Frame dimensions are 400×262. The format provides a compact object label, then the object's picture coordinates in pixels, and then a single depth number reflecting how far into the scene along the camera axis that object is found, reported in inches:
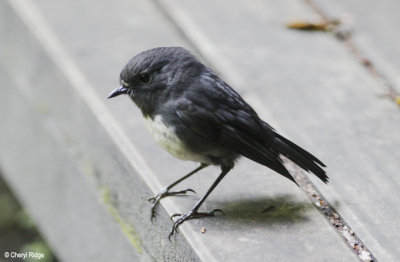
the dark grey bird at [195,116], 216.4
